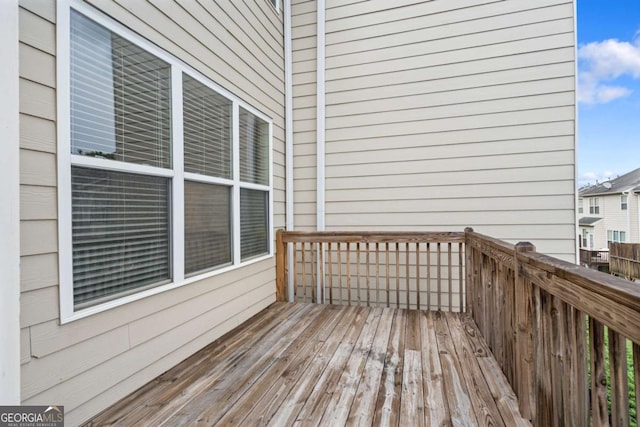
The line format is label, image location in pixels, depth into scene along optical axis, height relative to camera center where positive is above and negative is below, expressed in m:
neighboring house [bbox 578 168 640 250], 13.31 -0.11
